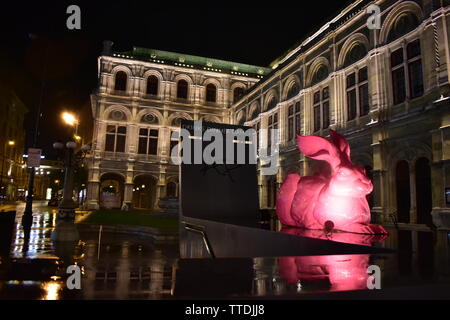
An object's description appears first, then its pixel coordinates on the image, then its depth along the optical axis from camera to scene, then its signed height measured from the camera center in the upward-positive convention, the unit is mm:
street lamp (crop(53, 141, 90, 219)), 10828 +806
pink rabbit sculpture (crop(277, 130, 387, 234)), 8578 +302
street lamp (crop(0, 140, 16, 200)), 55259 +7796
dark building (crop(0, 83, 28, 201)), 54594 +9775
